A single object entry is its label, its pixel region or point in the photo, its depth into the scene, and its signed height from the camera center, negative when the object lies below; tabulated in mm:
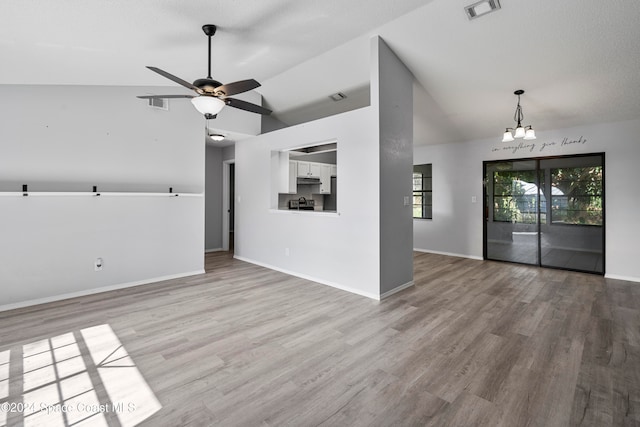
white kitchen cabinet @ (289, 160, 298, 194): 6531 +765
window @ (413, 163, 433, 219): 7055 +437
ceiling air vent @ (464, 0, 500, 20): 2871 +2056
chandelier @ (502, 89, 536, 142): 3979 +1089
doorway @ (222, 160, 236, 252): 7258 +111
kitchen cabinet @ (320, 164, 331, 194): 7371 +801
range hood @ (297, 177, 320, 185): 6814 +696
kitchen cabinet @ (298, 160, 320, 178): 6768 +967
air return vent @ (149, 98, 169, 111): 4358 +1612
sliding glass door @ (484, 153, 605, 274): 4973 -35
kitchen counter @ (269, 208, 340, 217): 4307 -44
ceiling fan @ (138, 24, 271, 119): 2662 +1122
